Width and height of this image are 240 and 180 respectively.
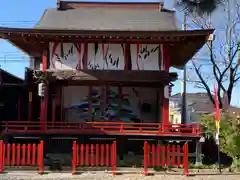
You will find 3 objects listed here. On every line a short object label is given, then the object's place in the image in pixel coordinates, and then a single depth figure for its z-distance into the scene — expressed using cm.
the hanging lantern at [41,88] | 1422
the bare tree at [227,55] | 2131
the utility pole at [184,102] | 1852
